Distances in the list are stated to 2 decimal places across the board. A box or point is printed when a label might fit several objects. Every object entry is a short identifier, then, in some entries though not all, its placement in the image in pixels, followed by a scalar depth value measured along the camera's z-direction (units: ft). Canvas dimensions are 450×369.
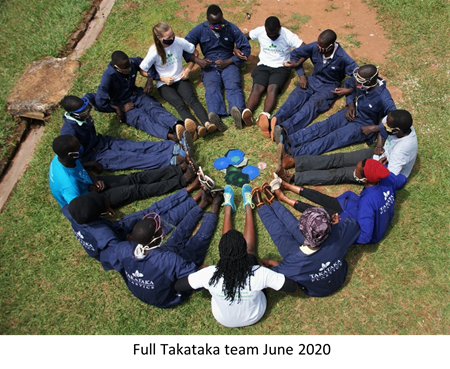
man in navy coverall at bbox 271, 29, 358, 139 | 22.04
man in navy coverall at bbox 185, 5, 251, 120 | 23.76
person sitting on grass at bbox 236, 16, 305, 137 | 23.59
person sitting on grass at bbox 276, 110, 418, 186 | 18.02
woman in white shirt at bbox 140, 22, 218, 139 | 22.43
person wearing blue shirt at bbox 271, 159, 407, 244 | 16.79
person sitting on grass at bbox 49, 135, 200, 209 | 17.83
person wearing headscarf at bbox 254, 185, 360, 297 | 14.40
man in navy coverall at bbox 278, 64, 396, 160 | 20.11
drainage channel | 22.80
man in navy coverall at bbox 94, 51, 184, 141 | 22.13
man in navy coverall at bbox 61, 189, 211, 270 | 16.16
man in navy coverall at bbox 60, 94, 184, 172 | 20.67
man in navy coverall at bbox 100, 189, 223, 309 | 15.14
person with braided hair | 14.07
